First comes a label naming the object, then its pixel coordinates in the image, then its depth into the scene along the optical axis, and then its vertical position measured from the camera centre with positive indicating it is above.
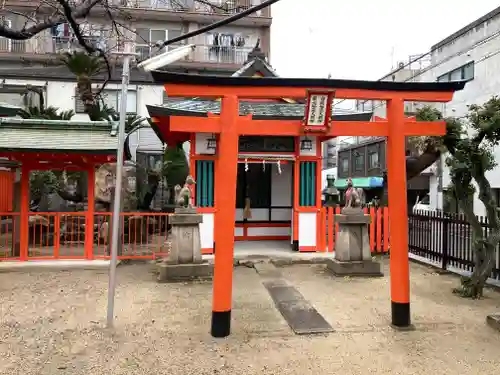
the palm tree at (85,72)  13.68 +4.39
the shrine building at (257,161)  10.67 +1.07
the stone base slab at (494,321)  5.26 -1.62
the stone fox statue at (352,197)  8.83 +0.05
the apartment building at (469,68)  20.86 +7.81
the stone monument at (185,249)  8.15 -1.06
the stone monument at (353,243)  8.60 -0.96
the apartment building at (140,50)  21.16 +8.51
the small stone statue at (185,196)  8.40 +0.04
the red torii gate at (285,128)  5.01 +0.94
